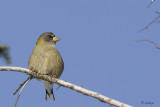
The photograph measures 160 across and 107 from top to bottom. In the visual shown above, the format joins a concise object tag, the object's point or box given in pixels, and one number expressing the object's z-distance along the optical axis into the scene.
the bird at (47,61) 12.47
